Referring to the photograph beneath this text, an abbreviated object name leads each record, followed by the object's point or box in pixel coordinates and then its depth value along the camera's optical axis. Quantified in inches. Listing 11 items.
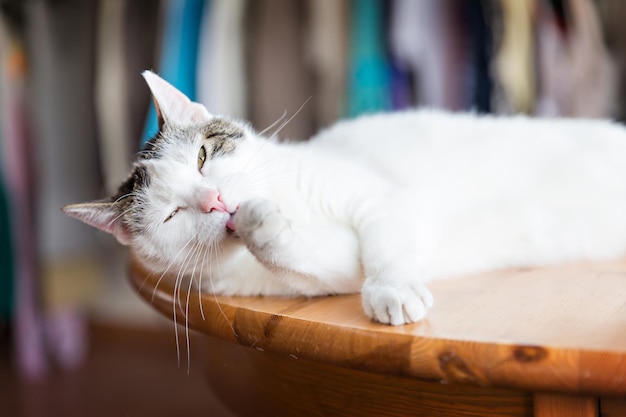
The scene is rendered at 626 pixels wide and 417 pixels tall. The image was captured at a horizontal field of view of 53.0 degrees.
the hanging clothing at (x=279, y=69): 75.4
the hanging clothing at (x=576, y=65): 62.5
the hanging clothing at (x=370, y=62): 70.6
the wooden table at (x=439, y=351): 22.0
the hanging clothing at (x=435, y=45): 68.3
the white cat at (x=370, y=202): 34.4
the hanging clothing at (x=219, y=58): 75.3
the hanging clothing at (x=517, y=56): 63.3
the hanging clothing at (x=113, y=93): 82.4
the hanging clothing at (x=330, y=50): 72.9
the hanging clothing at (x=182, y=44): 76.4
